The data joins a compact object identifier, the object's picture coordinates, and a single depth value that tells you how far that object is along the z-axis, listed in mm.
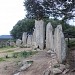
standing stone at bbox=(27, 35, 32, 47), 8034
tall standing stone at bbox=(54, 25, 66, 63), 4306
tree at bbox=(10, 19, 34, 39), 15392
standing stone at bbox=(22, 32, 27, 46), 8585
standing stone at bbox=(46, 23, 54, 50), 5911
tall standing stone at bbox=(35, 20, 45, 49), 6572
